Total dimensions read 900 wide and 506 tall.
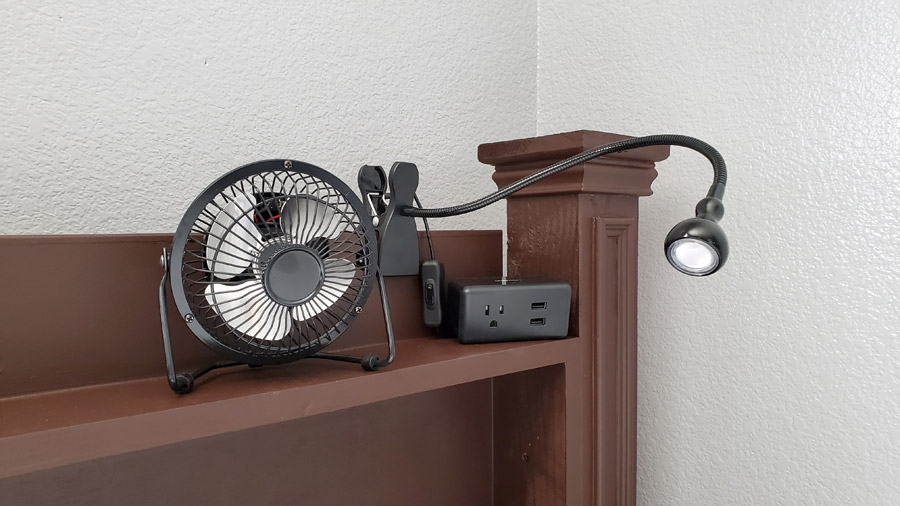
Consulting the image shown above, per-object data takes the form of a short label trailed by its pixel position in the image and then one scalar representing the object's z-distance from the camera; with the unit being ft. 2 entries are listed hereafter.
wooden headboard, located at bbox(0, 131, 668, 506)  2.06
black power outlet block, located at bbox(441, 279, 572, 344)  2.86
